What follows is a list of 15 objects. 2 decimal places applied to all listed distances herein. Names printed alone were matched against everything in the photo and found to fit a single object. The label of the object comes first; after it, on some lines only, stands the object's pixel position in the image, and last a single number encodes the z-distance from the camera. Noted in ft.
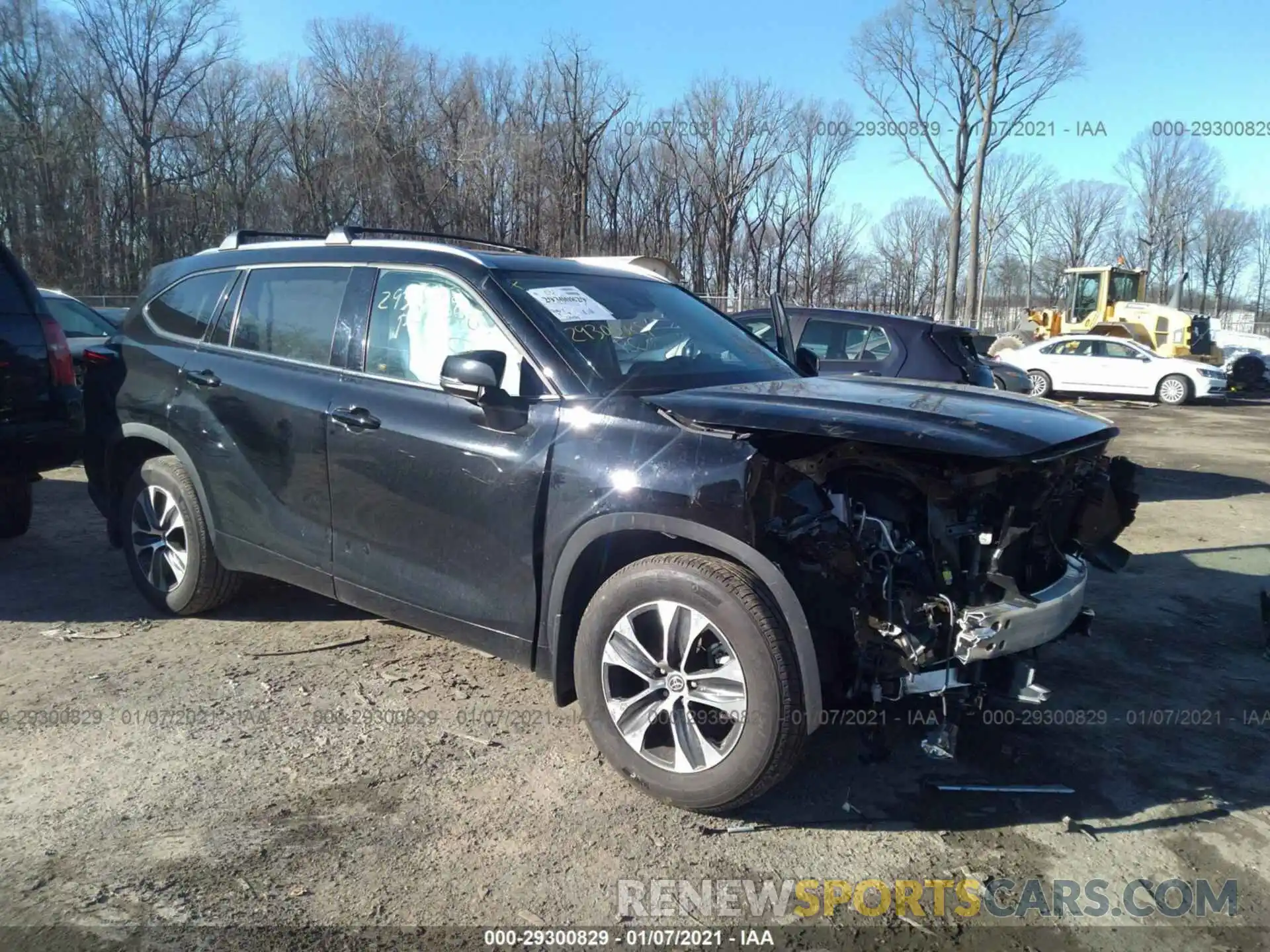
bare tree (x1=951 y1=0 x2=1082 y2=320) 104.73
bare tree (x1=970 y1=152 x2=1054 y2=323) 198.90
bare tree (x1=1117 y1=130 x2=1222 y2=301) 174.91
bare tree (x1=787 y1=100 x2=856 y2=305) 155.33
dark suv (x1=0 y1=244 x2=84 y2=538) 17.97
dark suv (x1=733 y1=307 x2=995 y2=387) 27.27
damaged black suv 9.68
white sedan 68.44
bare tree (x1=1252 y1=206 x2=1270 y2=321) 233.35
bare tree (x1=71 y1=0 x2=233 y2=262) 136.15
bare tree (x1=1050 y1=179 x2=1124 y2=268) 213.87
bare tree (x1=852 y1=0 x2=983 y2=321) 108.88
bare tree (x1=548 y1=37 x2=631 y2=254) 134.51
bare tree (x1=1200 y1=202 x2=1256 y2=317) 212.02
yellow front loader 82.33
